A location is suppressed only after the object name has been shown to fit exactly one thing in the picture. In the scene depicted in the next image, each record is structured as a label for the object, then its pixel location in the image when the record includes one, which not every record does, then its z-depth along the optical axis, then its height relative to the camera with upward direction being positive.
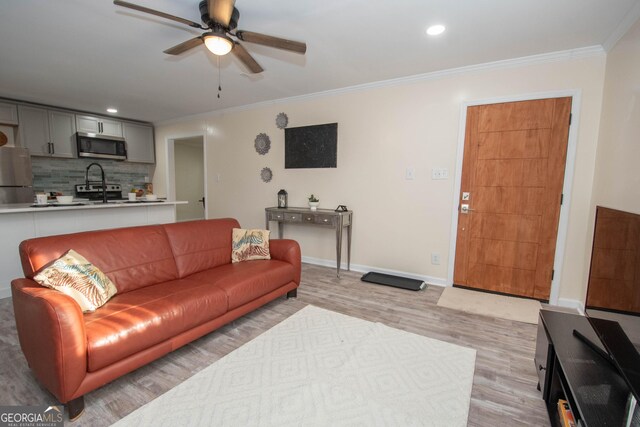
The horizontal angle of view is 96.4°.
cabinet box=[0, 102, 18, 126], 4.20 +1.01
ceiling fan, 1.77 +1.02
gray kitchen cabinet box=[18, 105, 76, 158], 4.42 +0.82
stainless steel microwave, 4.96 +0.67
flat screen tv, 1.08 -0.43
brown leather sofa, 1.37 -0.75
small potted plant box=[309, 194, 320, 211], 3.92 -0.20
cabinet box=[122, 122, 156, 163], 5.61 +0.84
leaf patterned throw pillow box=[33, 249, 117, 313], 1.62 -0.57
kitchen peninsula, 2.88 -0.45
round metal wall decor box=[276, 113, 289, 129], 4.20 +0.99
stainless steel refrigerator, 4.09 +0.09
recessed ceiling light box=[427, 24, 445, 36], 2.21 +1.27
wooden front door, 2.75 -0.02
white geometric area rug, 1.44 -1.14
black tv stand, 1.06 -0.79
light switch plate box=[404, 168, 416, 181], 3.36 +0.19
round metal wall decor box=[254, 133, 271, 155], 4.43 +0.68
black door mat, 3.20 -1.07
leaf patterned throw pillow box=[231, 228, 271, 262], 2.85 -0.59
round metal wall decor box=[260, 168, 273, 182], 4.48 +0.20
